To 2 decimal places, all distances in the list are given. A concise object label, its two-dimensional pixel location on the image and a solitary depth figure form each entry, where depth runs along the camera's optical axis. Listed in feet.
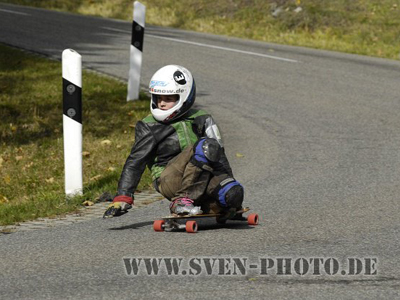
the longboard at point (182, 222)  39.01
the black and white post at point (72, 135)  49.57
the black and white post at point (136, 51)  78.74
